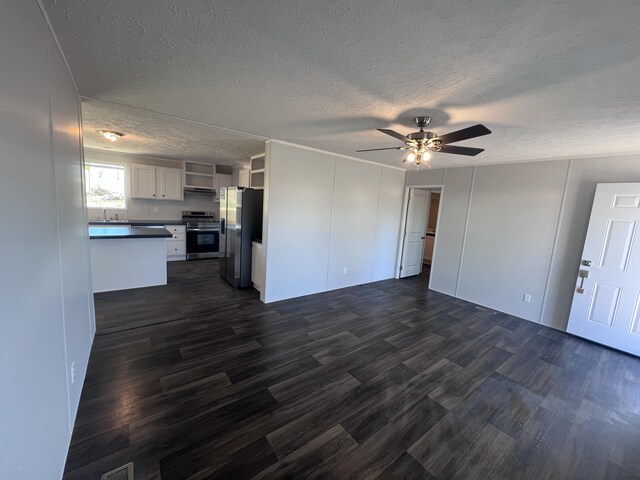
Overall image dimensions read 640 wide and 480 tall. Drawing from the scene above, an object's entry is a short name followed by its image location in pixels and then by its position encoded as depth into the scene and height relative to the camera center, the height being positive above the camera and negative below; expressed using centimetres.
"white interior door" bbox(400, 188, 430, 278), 574 -37
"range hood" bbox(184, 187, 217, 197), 639 +24
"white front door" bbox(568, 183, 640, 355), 308 -52
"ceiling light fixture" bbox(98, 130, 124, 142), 368 +85
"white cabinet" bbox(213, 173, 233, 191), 671 +55
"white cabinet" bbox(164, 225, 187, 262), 608 -109
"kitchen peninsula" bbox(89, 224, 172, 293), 392 -102
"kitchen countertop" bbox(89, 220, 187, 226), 527 -60
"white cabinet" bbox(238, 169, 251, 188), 622 +63
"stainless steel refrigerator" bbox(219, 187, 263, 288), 439 -43
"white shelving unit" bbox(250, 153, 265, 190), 430 +54
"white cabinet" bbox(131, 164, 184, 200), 576 +32
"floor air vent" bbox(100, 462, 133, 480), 144 -159
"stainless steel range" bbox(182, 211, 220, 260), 623 -87
